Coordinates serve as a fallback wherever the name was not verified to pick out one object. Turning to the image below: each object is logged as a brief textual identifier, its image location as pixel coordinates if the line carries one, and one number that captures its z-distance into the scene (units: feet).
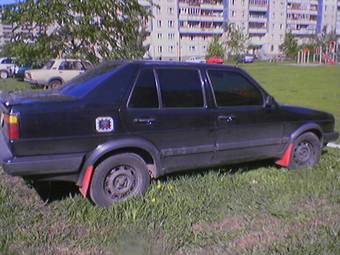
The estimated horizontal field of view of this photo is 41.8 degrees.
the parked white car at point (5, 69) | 104.58
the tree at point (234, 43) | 253.03
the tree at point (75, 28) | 33.12
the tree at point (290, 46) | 291.79
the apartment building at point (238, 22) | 315.17
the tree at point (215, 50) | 243.58
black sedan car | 14.56
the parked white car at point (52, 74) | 71.06
